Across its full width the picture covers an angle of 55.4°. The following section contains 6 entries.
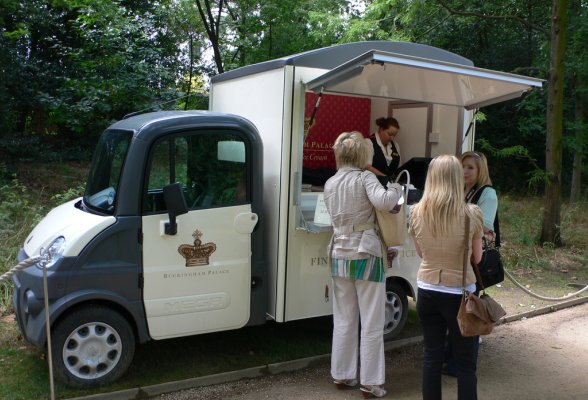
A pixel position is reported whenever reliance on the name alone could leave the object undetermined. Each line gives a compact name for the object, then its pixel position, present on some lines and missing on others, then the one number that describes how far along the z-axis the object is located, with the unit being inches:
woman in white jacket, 164.1
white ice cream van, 161.5
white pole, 142.1
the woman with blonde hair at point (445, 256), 137.3
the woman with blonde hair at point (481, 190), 173.5
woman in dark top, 244.2
